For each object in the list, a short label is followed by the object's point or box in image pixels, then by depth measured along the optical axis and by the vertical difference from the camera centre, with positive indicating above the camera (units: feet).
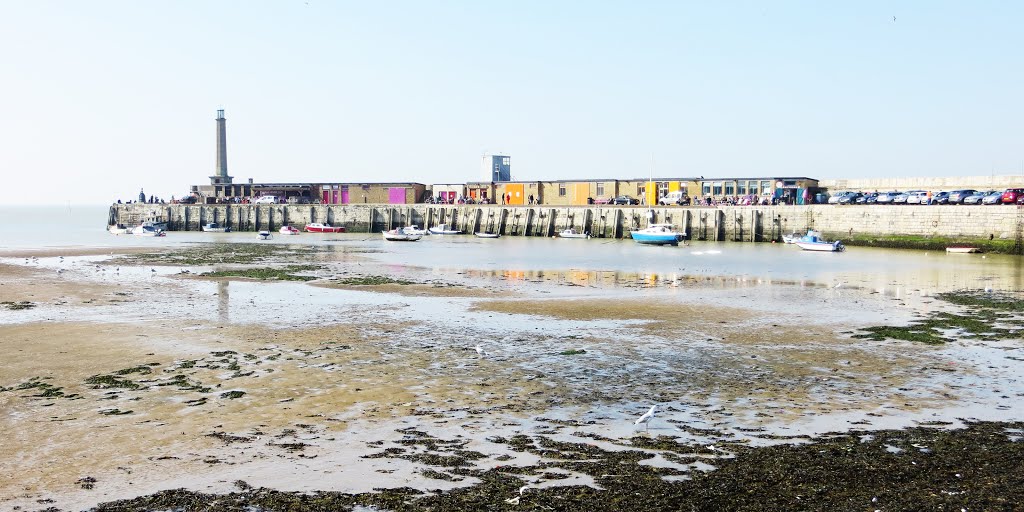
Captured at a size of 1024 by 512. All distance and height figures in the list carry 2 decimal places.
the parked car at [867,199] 227.20 +3.20
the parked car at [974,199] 201.56 +2.91
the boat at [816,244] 193.26 -7.39
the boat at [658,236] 221.05 -6.52
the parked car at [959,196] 207.00 +3.73
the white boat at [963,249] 182.41 -7.98
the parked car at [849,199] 231.71 +3.21
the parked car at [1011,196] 190.29 +3.44
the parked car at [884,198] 223.30 +3.39
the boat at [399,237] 253.85 -8.04
